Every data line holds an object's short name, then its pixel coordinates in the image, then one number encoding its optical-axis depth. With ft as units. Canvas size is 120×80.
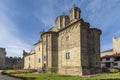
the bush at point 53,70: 59.32
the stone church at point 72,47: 53.48
